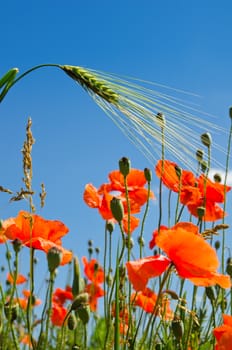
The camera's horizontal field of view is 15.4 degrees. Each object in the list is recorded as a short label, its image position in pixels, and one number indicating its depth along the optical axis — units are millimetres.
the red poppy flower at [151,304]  899
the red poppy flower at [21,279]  1282
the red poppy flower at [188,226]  642
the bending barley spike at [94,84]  731
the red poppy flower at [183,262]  605
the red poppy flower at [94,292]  1184
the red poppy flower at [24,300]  1281
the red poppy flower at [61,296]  1242
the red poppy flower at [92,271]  1200
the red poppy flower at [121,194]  891
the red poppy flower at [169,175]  860
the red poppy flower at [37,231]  758
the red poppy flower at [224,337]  617
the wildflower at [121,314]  876
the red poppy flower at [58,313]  1147
